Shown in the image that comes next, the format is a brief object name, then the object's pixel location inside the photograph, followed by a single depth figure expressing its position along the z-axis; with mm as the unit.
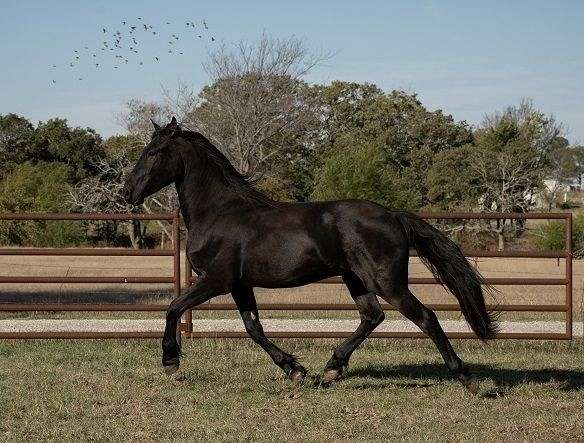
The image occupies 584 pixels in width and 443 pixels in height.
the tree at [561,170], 57225
